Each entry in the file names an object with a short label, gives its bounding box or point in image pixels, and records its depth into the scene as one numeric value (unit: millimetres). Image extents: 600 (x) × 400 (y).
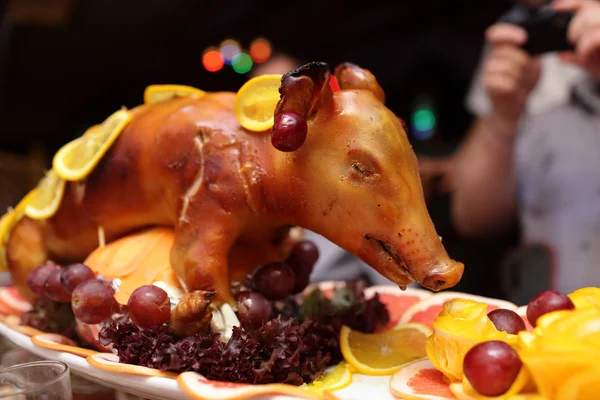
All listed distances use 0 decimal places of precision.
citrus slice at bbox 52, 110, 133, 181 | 801
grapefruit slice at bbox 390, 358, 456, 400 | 657
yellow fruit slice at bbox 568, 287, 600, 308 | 670
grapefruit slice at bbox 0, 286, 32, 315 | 899
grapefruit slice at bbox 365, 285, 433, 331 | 859
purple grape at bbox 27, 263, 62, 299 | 806
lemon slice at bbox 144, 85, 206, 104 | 831
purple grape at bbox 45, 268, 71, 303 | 788
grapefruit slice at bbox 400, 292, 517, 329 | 797
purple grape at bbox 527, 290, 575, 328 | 668
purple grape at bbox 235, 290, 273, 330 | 726
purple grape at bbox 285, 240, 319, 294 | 820
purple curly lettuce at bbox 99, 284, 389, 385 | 688
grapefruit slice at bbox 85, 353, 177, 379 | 686
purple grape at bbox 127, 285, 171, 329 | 708
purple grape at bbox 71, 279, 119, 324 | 731
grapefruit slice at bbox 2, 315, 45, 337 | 805
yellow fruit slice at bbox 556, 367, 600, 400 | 588
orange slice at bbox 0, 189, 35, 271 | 860
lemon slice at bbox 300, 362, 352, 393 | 696
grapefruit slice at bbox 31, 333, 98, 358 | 739
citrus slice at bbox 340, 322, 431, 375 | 732
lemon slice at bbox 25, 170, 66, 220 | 826
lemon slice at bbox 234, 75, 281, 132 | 744
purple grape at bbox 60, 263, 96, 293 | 765
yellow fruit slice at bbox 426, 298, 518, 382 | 657
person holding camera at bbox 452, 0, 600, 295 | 1062
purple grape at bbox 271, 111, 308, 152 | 681
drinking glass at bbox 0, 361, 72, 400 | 640
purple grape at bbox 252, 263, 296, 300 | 768
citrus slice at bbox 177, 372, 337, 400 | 649
